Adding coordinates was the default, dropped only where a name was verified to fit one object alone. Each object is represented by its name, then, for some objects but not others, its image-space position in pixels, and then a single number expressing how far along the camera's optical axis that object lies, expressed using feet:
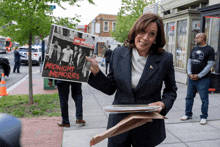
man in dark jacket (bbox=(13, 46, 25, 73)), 51.85
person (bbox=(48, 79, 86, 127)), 15.57
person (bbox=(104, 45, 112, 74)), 50.00
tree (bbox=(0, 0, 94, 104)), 20.21
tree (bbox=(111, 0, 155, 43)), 74.02
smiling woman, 6.37
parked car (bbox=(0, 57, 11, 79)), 43.21
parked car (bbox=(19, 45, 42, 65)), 72.74
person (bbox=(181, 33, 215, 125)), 16.65
